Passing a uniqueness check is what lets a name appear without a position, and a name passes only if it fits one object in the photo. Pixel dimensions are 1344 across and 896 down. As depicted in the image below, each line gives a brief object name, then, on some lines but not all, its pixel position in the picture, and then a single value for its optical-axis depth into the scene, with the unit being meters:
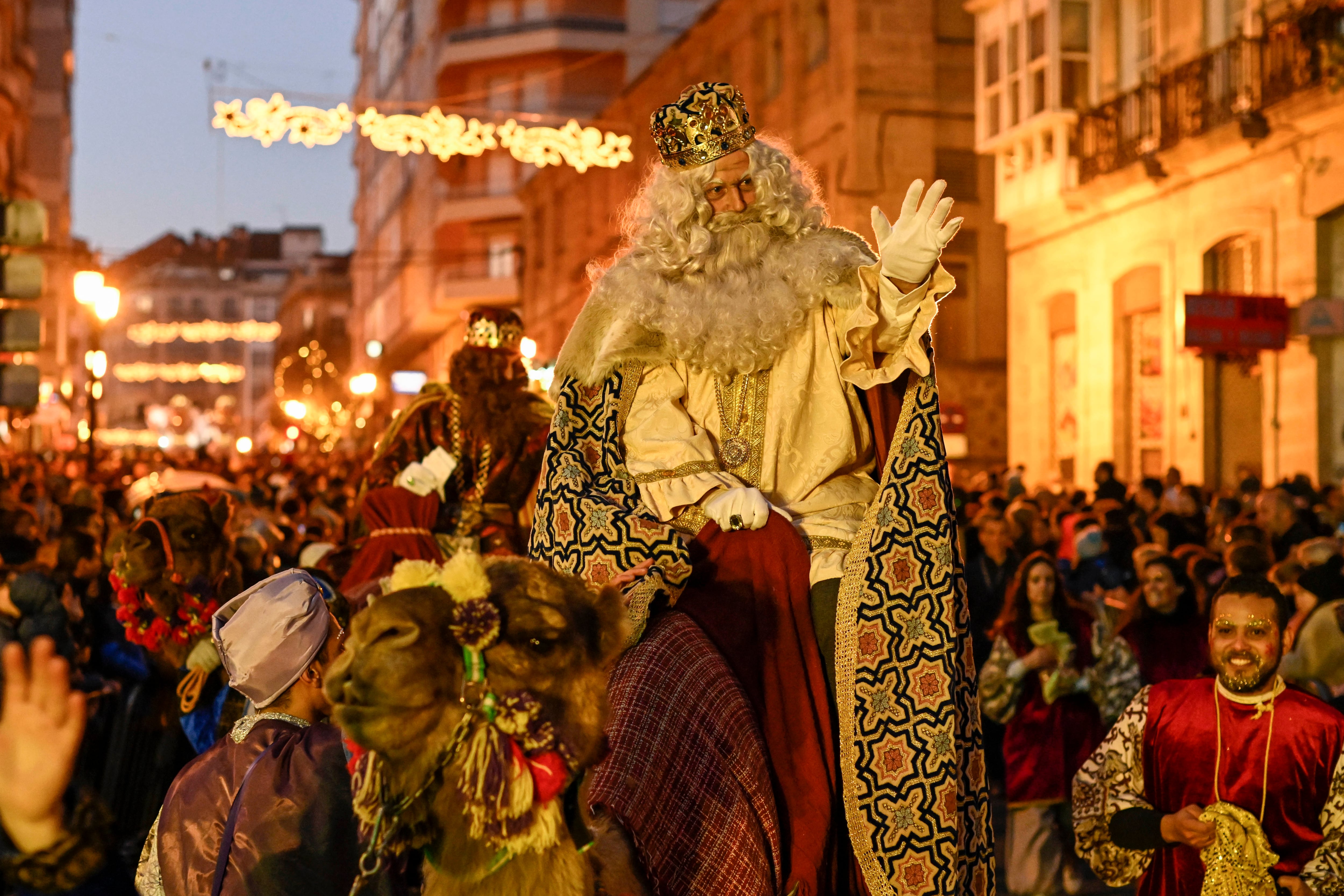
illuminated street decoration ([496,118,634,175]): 22.78
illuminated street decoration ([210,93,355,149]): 19.11
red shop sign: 19.22
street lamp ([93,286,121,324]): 22.77
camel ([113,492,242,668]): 7.09
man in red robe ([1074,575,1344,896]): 5.25
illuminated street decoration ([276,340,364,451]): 72.69
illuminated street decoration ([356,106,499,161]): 20.59
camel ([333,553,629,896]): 3.00
